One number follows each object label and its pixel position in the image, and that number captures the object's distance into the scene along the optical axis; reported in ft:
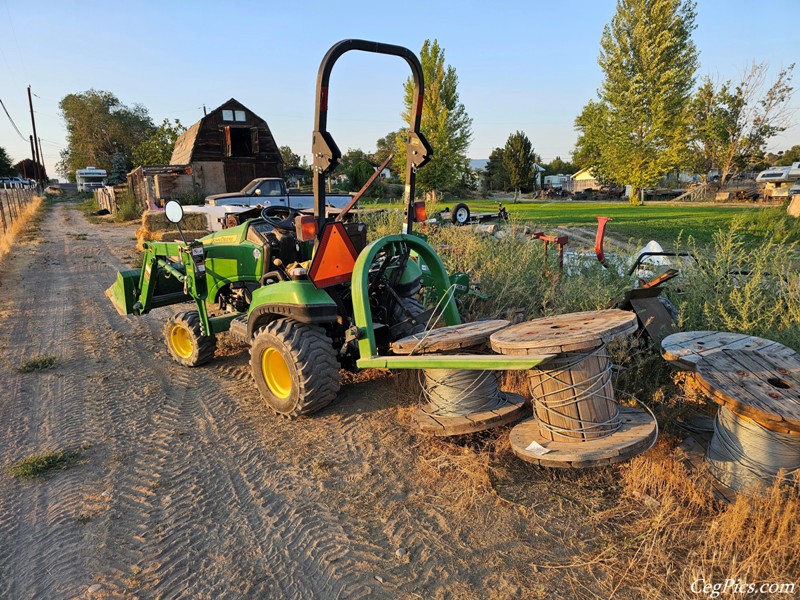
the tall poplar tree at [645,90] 100.78
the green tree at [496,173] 170.35
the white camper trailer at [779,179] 94.53
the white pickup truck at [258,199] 46.34
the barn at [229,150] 79.10
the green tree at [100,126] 177.68
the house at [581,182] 191.31
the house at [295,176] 121.42
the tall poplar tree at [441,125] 98.12
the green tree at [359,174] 122.42
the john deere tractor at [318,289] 11.76
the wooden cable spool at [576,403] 8.67
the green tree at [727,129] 126.21
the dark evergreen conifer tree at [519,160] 151.87
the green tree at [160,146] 106.63
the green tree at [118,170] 158.34
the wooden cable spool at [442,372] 10.41
